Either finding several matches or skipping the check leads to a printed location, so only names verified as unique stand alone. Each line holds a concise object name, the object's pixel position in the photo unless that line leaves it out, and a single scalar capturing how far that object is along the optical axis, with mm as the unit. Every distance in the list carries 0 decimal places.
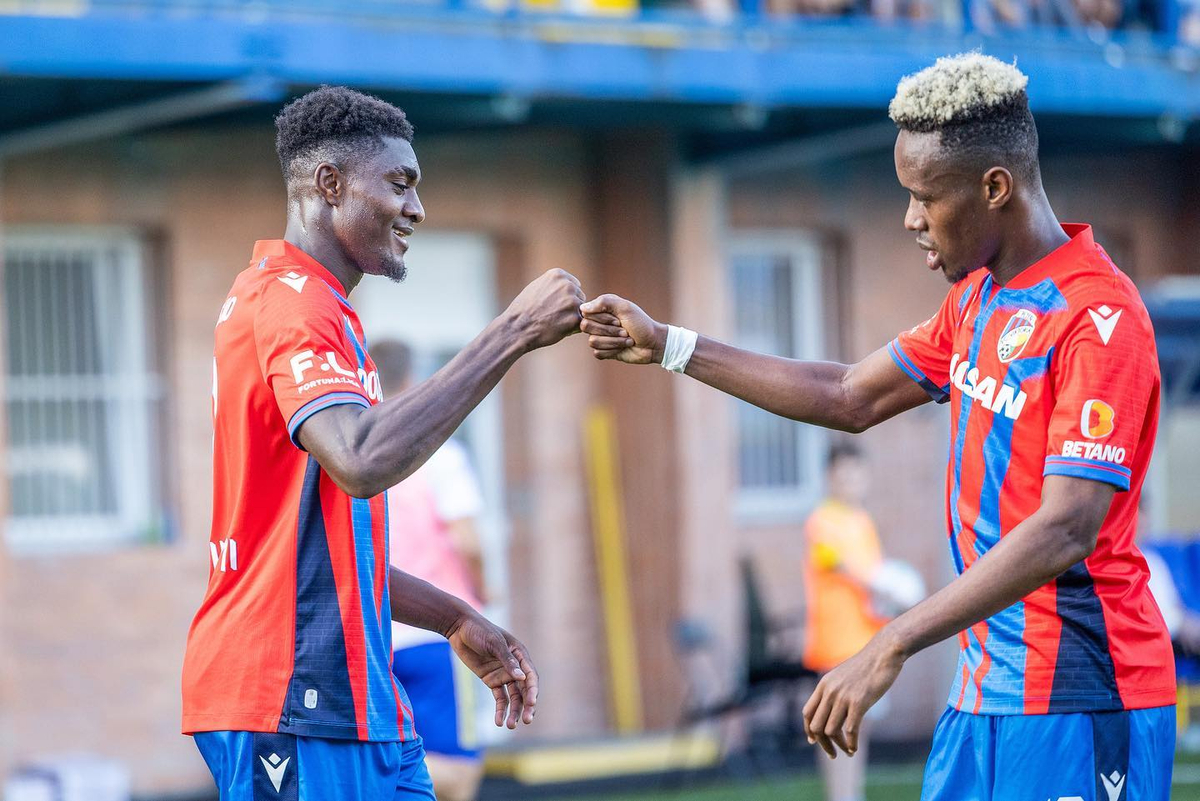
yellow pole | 23031
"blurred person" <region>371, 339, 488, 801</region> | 13062
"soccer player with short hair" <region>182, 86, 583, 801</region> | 6660
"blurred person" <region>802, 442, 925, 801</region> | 17500
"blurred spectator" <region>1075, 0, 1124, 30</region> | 26094
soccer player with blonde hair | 6719
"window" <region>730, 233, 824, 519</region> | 24437
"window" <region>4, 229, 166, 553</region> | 19969
